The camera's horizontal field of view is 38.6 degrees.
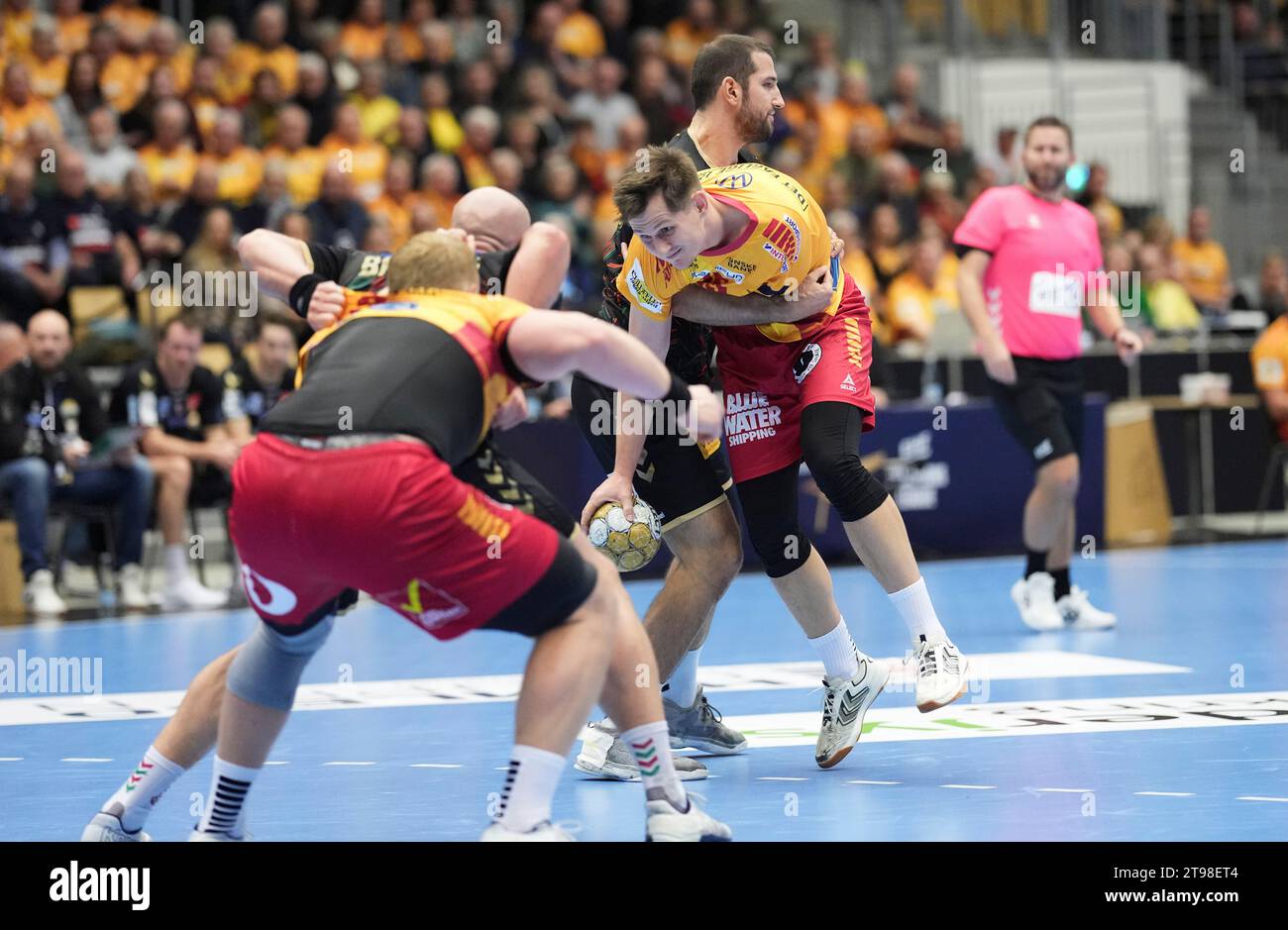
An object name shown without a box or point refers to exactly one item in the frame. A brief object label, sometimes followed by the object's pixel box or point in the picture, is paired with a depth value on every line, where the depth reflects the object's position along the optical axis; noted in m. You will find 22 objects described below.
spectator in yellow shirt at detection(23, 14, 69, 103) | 14.45
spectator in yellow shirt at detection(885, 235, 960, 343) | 15.30
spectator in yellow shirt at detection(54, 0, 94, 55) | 15.20
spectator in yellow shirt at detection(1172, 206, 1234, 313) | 18.00
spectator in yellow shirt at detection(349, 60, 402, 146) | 15.41
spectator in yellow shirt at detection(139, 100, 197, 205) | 13.93
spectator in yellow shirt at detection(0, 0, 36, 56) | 14.80
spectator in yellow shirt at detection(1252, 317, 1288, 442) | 14.18
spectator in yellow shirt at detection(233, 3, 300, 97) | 15.46
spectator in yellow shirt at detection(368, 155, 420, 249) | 14.33
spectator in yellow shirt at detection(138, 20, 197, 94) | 14.74
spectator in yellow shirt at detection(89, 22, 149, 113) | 14.63
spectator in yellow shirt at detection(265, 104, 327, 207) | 14.43
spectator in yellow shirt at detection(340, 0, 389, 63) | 16.41
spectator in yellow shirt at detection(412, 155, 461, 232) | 14.41
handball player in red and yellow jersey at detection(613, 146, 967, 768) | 5.79
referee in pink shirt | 9.44
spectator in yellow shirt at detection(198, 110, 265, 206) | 14.00
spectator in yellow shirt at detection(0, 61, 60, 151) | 13.72
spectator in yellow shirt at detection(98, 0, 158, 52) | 14.95
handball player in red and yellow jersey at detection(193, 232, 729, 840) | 4.09
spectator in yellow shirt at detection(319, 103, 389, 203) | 14.58
